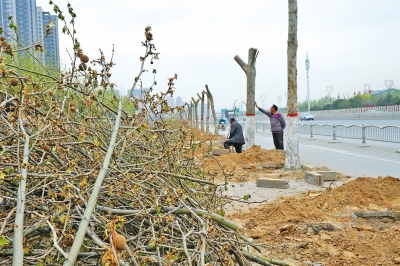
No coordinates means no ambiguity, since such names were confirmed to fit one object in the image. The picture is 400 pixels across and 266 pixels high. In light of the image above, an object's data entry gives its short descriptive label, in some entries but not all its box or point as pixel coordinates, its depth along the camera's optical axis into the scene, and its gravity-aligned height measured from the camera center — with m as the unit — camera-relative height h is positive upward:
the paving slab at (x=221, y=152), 13.17 -1.12
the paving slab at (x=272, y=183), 7.91 -1.27
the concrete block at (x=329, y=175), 8.66 -1.23
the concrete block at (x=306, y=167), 10.11 -1.24
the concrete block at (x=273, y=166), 10.88 -1.30
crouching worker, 13.33 -0.64
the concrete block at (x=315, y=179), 8.12 -1.23
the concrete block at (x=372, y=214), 5.53 -1.30
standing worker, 12.82 -0.26
